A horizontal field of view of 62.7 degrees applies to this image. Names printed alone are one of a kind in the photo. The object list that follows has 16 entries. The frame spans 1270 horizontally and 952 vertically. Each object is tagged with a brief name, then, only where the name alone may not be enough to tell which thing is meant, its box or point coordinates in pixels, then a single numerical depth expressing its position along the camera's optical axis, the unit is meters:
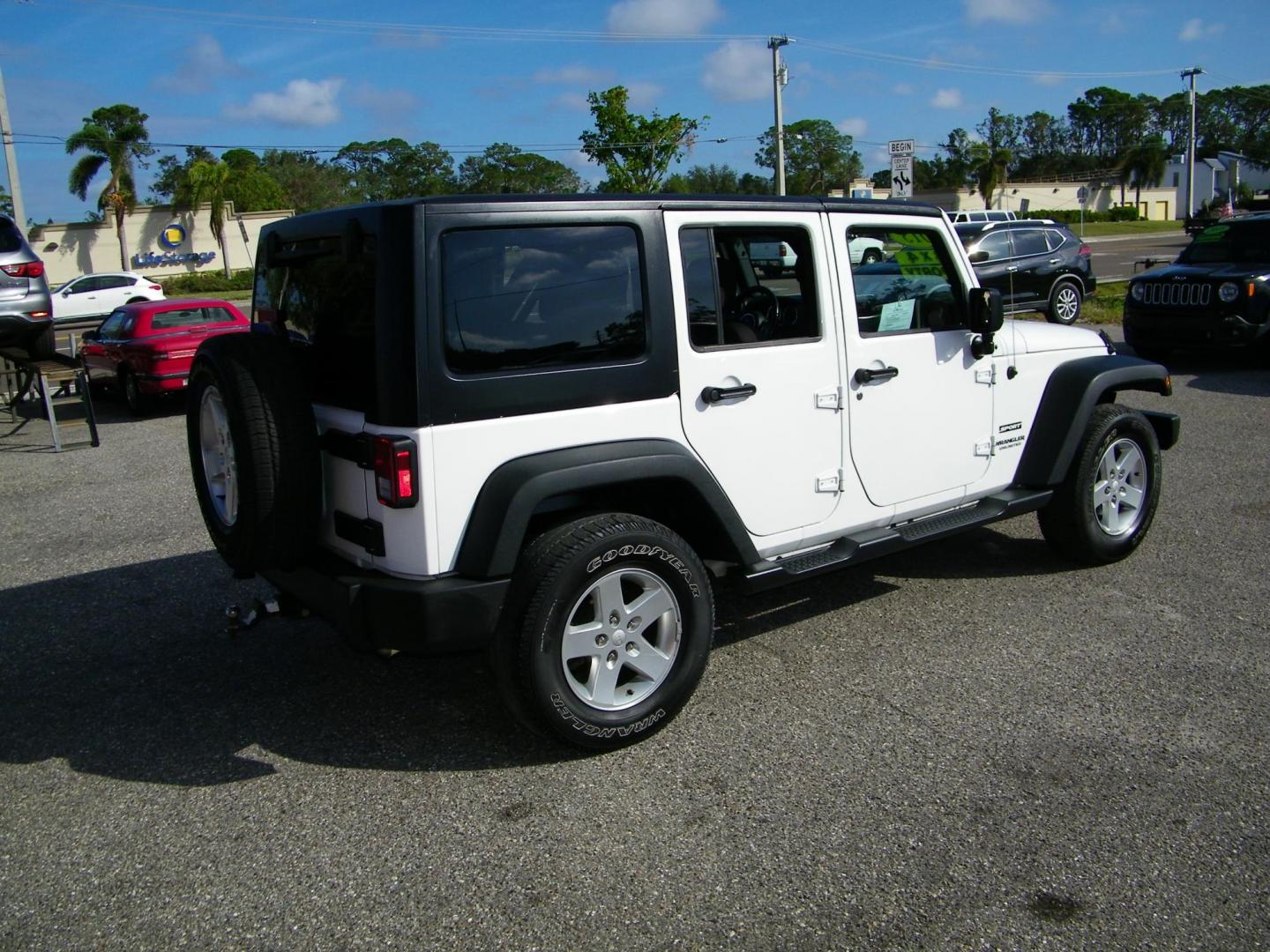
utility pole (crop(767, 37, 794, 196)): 32.47
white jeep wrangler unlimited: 3.35
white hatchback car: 27.47
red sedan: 12.23
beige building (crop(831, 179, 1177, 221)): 69.38
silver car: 10.30
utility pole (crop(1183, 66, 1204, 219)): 57.66
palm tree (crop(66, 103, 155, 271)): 44.84
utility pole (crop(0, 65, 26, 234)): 24.19
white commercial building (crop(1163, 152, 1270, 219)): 86.19
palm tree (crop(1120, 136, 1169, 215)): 78.81
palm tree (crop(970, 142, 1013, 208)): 66.56
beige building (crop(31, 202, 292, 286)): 44.81
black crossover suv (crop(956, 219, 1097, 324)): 16.70
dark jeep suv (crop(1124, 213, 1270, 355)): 11.41
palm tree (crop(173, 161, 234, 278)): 46.31
